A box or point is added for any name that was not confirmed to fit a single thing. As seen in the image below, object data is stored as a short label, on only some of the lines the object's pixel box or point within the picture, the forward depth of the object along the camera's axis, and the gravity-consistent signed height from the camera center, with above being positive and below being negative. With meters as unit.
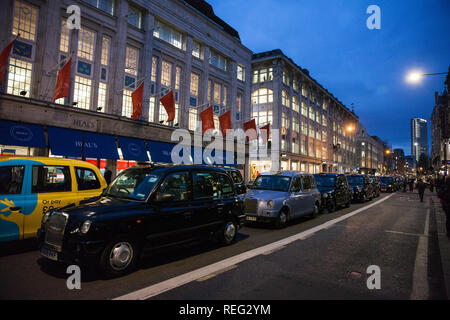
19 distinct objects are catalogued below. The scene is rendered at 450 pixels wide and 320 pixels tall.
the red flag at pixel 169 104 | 18.69 +5.26
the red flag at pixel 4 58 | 12.23 +5.40
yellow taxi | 5.02 -0.39
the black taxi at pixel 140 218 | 3.92 -0.78
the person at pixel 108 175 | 15.28 -0.08
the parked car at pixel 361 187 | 17.92 -0.45
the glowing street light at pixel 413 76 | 9.56 +4.00
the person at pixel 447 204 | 7.42 -0.61
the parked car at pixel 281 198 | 8.40 -0.68
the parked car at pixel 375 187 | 22.68 -0.52
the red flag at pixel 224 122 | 23.62 +5.05
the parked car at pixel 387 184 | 32.50 -0.33
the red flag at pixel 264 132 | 28.41 +5.12
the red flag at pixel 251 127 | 26.67 +5.25
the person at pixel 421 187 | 19.56 -0.35
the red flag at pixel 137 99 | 17.56 +5.13
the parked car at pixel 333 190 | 12.79 -0.53
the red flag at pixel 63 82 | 14.18 +4.99
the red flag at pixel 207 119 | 21.36 +4.79
